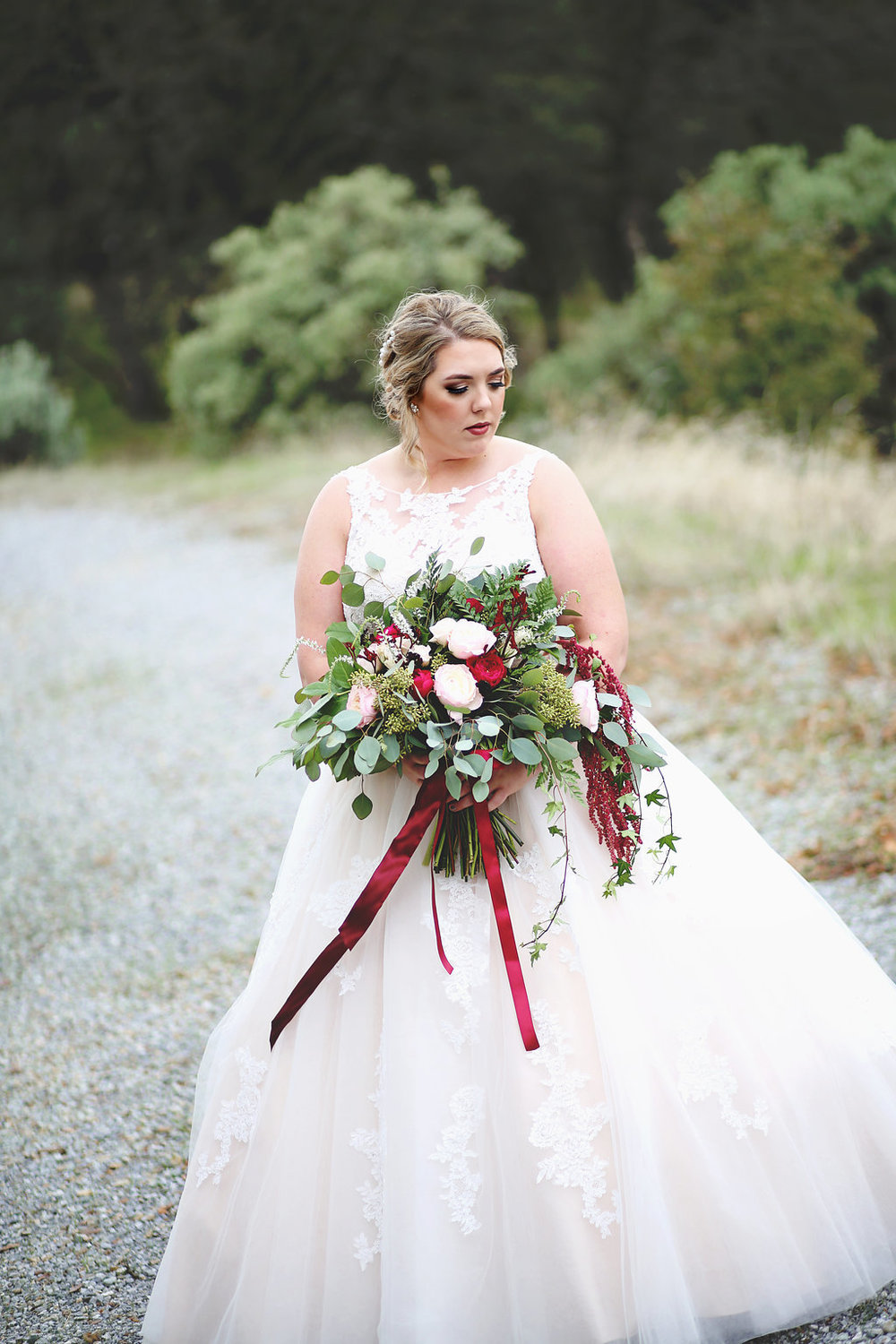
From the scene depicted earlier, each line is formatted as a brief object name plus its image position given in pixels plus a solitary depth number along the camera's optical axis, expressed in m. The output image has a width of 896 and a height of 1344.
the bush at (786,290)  14.41
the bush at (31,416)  21.03
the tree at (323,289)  18.25
